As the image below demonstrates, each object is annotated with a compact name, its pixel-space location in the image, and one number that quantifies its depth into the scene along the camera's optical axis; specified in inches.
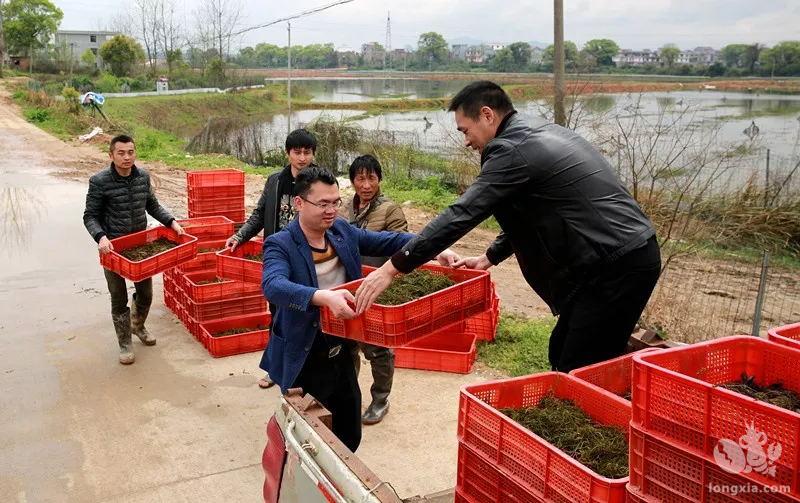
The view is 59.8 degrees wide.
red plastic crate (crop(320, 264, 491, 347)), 120.3
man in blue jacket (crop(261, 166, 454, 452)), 126.1
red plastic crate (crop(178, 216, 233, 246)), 261.6
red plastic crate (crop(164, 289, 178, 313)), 272.4
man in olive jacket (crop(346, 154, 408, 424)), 182.1
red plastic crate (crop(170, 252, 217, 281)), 255.3
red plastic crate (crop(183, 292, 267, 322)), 237.0
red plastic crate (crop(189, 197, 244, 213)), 292.7
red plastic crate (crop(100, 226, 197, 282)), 197.0
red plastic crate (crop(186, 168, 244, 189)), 288.4
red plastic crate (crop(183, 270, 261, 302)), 234.1
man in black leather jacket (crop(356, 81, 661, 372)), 114.4
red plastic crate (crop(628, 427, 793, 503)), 66.7
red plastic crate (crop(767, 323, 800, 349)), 90.0
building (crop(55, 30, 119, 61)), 3769.7
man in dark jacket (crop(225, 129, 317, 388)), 201.3
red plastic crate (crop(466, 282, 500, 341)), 233.8
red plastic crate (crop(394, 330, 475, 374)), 214.8
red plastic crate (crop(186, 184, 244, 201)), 290.5
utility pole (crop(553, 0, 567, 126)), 465.1
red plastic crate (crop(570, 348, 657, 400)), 106.0
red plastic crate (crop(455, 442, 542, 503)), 88.3
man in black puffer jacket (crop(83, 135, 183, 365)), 216.5
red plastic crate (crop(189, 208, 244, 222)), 294.5
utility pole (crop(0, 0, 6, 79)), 2373.8
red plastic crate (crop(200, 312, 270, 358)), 229.9
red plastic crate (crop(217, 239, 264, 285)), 207.9
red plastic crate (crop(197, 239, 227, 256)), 261.3
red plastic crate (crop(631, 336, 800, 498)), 63.6
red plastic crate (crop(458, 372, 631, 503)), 78.3
